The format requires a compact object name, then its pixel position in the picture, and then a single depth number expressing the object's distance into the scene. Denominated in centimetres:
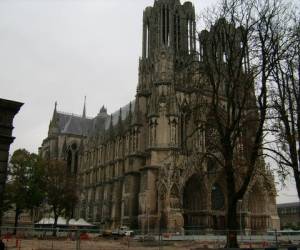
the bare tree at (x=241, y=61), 2050
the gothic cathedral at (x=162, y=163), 4797
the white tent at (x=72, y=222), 5408
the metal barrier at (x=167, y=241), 2441
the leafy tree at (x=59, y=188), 4800
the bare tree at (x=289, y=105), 2031
